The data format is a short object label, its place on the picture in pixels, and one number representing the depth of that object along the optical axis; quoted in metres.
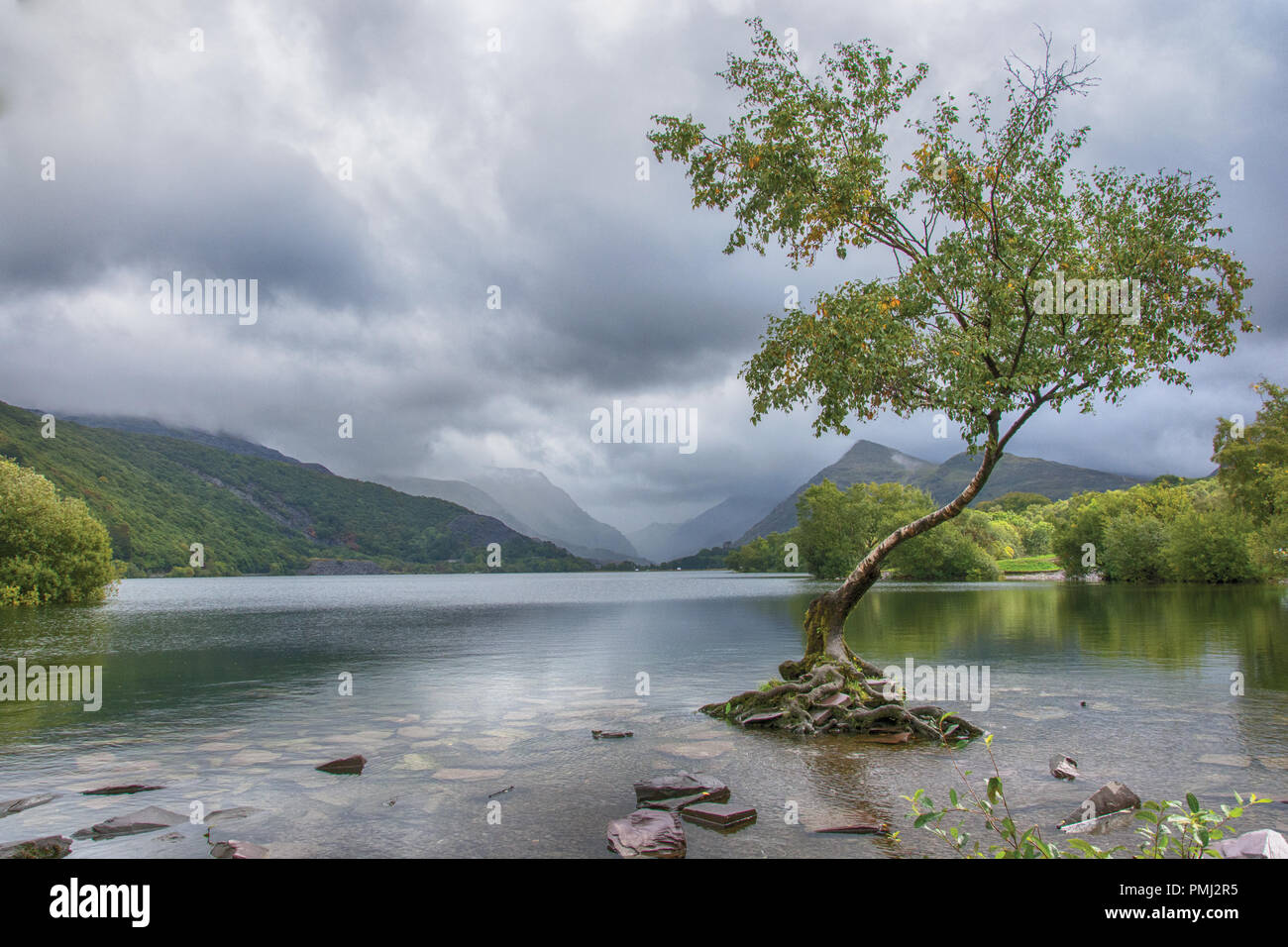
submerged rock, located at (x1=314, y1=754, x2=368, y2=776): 16.22
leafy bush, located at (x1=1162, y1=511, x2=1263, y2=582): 110.19
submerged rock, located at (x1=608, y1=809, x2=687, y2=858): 11.13
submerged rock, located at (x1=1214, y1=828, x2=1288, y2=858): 8.72
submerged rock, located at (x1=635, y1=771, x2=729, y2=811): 13.72
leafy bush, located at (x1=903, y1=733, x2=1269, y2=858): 6.34
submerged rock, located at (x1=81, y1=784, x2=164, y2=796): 14.72
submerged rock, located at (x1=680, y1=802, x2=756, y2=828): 12.48
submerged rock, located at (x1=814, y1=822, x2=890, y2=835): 11.80
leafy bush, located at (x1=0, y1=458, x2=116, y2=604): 79.19
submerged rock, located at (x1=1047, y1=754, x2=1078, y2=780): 14.77
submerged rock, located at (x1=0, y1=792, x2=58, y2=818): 13.39
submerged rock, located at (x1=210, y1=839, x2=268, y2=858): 10.83
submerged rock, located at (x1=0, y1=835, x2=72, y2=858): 10.62
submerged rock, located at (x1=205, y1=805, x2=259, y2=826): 12.86
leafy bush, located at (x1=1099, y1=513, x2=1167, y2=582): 123.75
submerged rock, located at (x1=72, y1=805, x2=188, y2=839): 12.05
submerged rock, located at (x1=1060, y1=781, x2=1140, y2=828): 12.05
